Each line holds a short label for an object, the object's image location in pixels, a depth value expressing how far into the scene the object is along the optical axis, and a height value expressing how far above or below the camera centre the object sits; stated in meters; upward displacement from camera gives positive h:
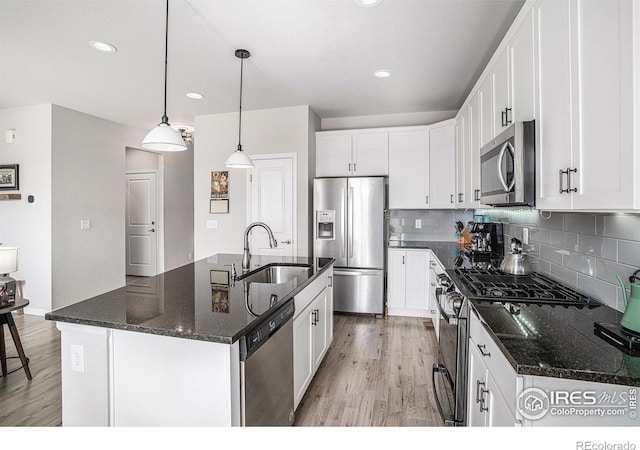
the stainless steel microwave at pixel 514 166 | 1.64 +0.30
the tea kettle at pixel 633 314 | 1.08 -0.30
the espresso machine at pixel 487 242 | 3.02 -0.17
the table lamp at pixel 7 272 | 2.50 -0.38
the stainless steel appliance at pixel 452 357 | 1.73 -0.77
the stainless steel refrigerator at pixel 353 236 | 4.00 -0.15
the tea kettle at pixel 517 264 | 2.15 -0.27
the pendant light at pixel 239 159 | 2.72 +0.52
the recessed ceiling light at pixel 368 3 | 2.10 +1.39
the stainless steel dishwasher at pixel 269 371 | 1.33 -0.66
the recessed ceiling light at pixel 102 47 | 2.66 +1.44
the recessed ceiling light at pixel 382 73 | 3.18 +1.45
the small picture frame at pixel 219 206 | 4.51 +0.24
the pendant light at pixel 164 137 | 1.88 +0.49
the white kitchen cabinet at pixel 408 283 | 3.98 -0.72
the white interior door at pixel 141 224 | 6.25 +0.00
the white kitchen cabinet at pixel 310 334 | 1.97 -0.75
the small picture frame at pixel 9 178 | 4.27 +0.60
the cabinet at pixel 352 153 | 4.29 +0.92
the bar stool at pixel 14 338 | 2.50 -0.86
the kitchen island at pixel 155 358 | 1.28 -0.54
